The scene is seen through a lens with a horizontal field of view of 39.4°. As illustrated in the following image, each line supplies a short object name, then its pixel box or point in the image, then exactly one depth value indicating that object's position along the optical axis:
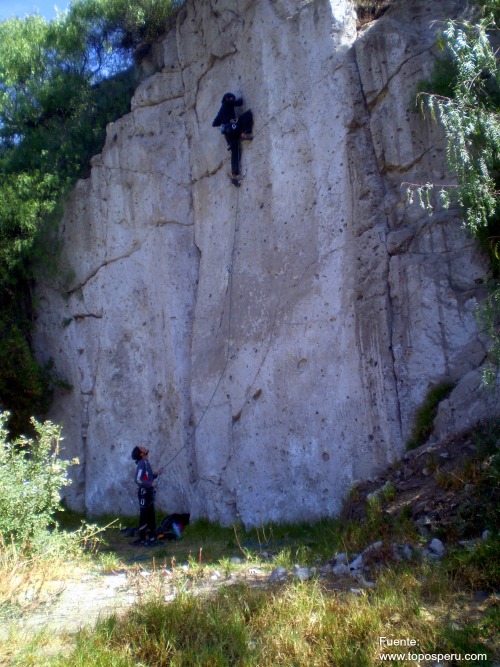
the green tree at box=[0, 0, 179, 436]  12.74
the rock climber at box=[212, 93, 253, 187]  9.95
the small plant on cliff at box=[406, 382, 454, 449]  7.36
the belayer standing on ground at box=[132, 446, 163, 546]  9.40
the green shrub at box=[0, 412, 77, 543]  6.66
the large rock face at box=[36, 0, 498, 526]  7.95
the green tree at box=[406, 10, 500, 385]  6.10
